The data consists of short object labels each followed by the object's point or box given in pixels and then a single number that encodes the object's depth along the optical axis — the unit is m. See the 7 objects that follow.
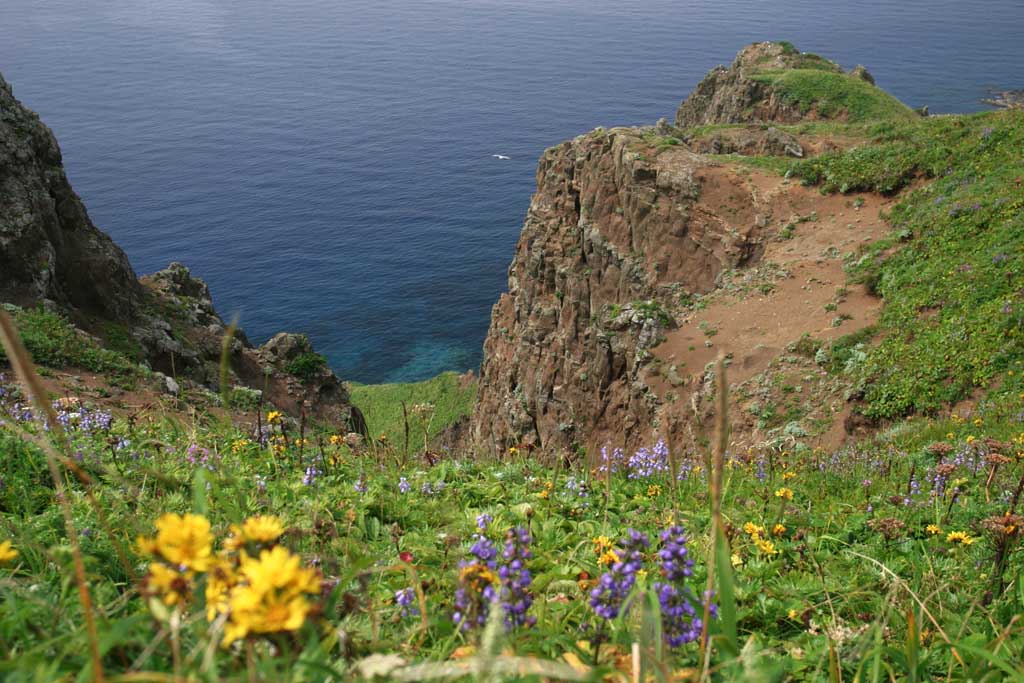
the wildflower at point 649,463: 7.34
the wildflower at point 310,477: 5.53
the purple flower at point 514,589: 2.86
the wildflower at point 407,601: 3.38
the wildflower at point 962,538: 4.73
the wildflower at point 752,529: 4.56
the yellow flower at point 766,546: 4.39
